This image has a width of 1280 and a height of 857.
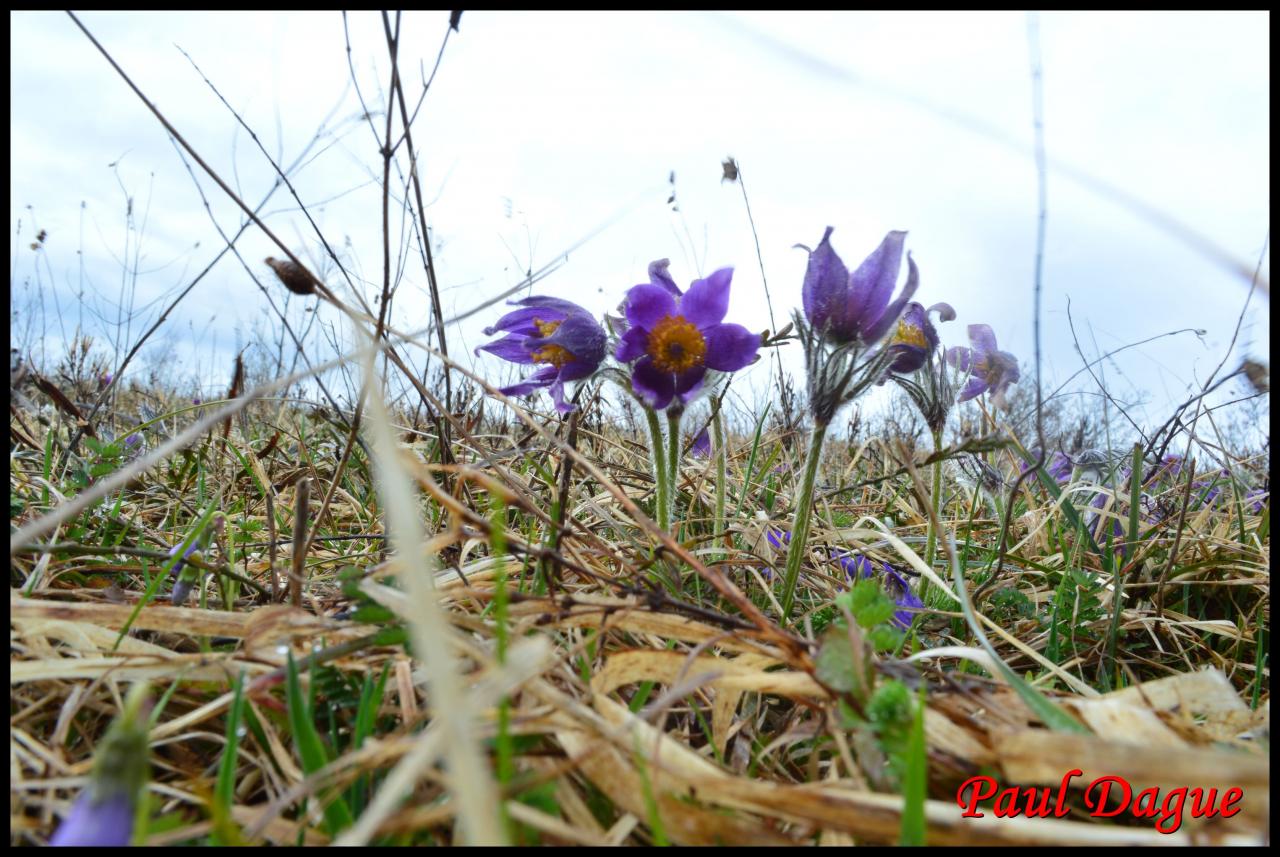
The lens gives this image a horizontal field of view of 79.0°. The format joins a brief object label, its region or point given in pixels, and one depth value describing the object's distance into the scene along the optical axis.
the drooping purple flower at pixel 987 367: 0.38
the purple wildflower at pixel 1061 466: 0.50
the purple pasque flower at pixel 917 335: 0.32
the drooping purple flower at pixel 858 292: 0.26
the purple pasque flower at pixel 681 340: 0.28
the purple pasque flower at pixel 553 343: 0.30
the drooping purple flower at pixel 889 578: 0.31
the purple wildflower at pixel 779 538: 0.35
